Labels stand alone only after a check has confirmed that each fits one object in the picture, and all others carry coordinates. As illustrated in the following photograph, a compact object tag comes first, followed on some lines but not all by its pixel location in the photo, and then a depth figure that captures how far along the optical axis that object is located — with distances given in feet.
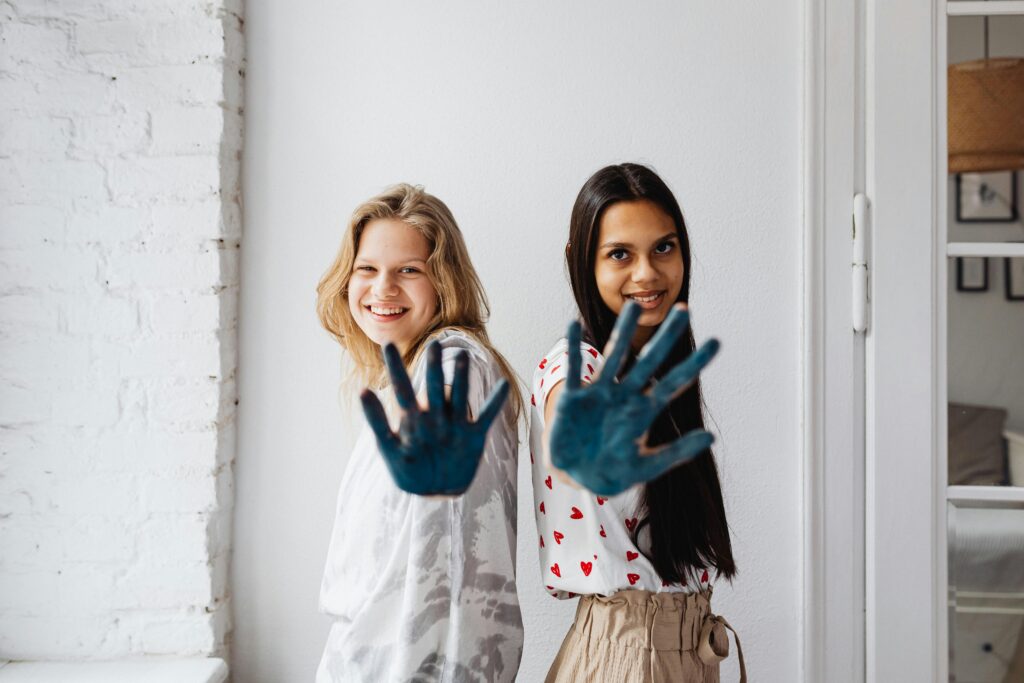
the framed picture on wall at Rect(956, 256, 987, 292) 5.37
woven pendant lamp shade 5.29
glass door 5.31
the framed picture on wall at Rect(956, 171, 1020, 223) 5.30
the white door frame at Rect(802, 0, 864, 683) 5.36
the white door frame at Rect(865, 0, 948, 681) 5.35
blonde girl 3.87
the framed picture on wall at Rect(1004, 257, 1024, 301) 5.30
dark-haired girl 3.86
